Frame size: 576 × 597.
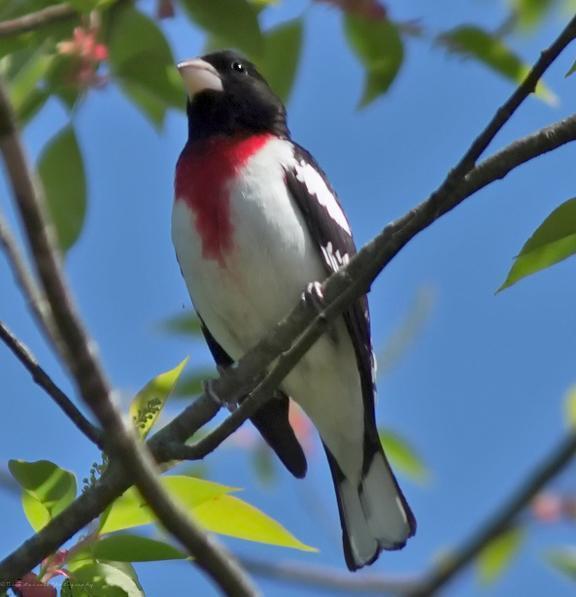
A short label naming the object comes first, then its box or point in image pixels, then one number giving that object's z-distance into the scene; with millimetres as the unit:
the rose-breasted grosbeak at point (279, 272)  7500
